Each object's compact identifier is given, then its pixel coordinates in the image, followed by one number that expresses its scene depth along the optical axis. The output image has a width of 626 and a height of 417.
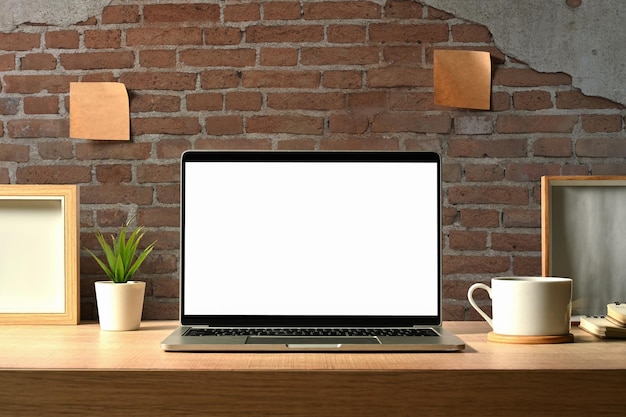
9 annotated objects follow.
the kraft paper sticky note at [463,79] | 1.84
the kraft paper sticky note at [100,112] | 1.87
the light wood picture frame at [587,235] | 1.77
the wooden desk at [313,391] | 1.20
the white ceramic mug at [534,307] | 1.48
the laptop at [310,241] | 1.58
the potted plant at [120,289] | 1.66
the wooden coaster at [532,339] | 1.47
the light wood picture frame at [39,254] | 1.75
